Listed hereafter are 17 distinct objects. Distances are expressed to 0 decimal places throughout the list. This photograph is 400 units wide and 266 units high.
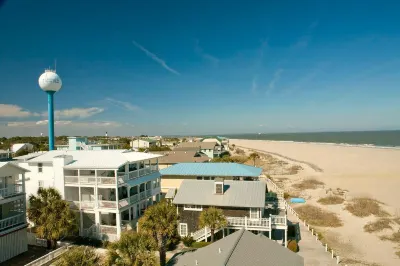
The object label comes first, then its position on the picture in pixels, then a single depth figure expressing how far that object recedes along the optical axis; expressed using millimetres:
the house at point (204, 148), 78744
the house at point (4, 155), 27520
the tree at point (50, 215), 20875
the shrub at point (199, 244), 23453
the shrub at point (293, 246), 23438
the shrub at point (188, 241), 23750
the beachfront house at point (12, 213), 20734
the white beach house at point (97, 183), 24969
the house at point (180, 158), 49250
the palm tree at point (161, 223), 17859
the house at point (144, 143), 107688
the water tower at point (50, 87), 44000
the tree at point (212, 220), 22328
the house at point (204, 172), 36719
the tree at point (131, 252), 14086
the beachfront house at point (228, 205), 24297
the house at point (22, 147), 80688
